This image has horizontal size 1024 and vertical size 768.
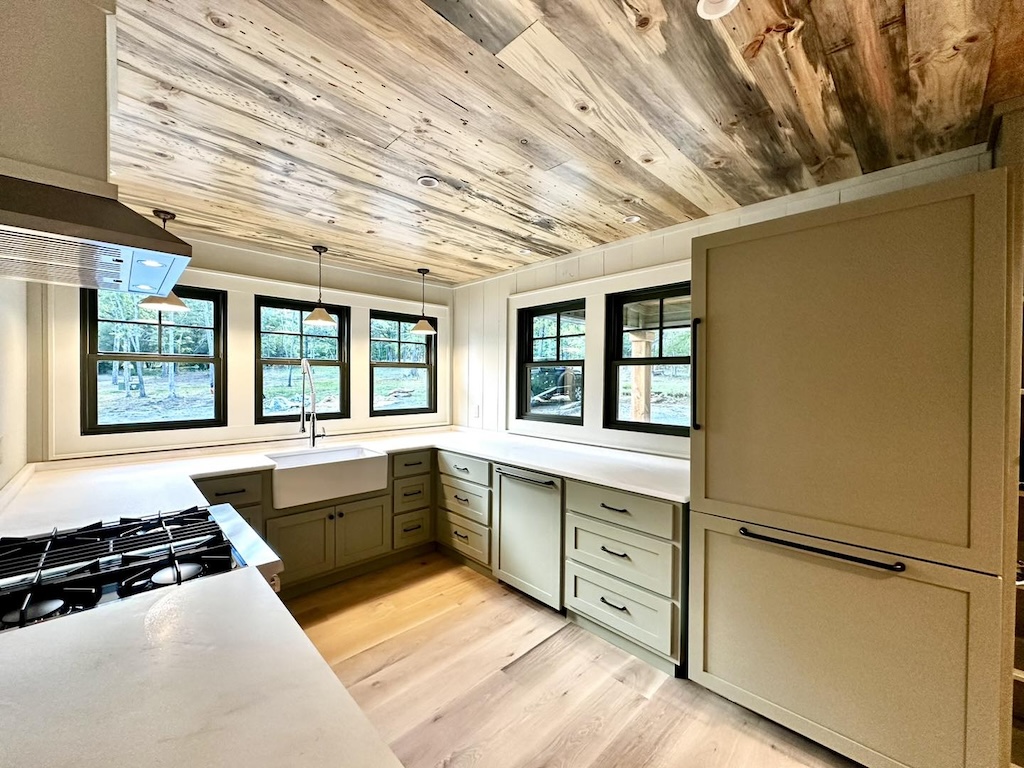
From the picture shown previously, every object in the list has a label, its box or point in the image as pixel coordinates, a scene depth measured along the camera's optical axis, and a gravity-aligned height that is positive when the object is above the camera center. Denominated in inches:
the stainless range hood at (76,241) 32.2 +11.6
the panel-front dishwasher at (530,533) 101.3 -39.2
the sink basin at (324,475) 105.7 -25.5
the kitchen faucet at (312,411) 122.9 -9.3
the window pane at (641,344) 114.4 +9.5
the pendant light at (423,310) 141.3 +26.5
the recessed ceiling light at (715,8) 40.1 +35.6
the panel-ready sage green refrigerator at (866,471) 52.3 -13.3
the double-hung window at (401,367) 155.5 +4.4
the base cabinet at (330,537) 107.3 -42.5
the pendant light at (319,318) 119.6 +17.1
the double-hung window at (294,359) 130.3 +6.3
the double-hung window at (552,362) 134.0 +5.5
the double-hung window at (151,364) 104.4 +4.0
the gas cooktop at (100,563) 40.2 -20.8
